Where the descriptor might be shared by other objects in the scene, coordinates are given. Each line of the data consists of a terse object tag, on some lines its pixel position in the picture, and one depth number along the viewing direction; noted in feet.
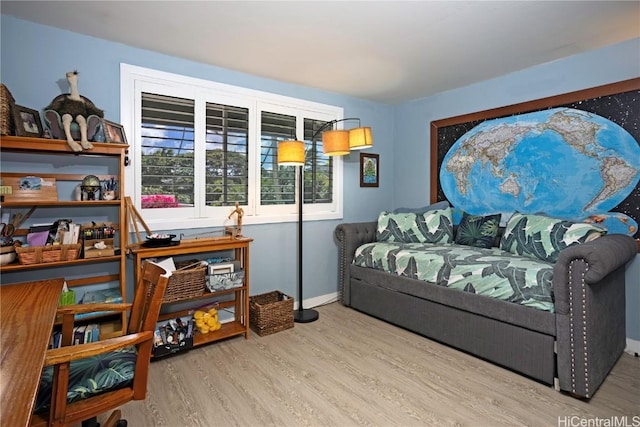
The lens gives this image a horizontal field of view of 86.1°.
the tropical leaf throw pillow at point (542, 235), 8.16
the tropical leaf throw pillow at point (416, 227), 11.54
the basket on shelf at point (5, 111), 6.47
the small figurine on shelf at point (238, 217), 10.07
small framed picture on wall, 13.91
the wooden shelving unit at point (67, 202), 6.90
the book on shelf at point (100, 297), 7.72
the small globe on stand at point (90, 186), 7.68
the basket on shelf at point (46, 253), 6.82
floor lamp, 10.08
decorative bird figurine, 7.13
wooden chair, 3.92
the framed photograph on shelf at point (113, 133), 7.73
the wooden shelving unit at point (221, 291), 8.30
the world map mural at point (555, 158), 8.85
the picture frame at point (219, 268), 9.11
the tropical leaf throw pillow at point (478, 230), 10.54
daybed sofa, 6.74
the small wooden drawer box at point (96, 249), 7.53
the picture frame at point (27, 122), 6.81
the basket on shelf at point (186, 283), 8.33
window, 9.05
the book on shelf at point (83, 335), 7.23
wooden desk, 2.47
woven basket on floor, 9.75
